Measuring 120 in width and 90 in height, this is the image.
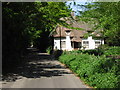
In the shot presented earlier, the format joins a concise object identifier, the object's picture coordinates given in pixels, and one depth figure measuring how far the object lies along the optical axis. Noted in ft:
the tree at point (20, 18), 54.08
